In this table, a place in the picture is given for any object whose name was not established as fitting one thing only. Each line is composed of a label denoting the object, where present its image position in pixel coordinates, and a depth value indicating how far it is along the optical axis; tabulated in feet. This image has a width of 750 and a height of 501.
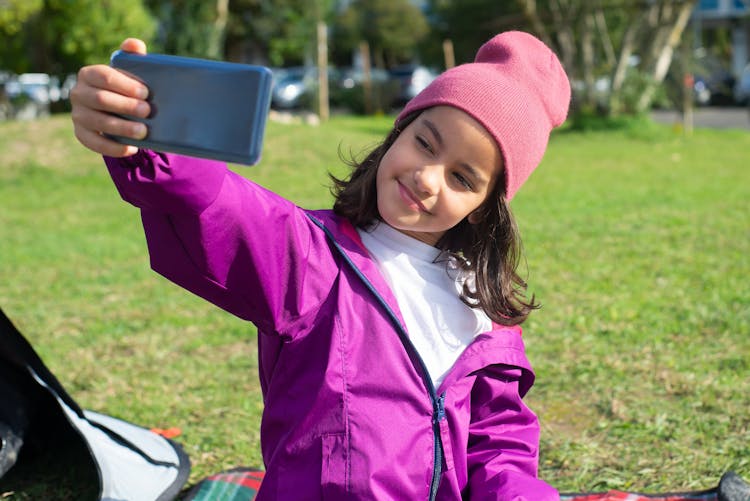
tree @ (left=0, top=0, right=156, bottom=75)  48.49
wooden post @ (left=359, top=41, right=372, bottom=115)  75.71
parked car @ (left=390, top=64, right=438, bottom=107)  85.10
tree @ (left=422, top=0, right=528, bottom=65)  99.55
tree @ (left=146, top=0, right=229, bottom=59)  66.39
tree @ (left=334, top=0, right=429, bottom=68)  116.16
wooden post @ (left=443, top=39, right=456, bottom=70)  53.11
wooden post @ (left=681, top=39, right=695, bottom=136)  50.39
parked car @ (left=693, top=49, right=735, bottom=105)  84.02
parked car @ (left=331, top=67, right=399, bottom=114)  77.51
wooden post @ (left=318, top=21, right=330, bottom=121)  65.16
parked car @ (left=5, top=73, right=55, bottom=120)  52.06
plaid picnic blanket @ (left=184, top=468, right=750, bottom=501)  8.49
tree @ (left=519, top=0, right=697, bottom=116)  49.78
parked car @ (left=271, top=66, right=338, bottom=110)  86.45
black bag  8.54
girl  5.54
